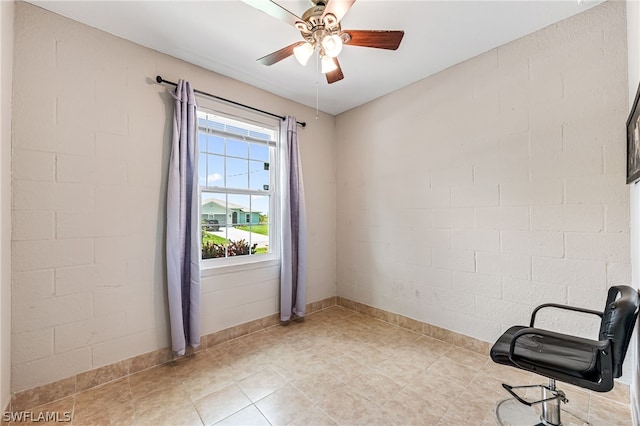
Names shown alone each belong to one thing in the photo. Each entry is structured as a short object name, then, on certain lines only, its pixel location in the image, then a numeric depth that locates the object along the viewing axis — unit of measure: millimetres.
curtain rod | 2273
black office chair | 1237
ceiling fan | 1475
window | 2654
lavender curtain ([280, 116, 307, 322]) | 3037
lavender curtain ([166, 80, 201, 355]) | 2227
